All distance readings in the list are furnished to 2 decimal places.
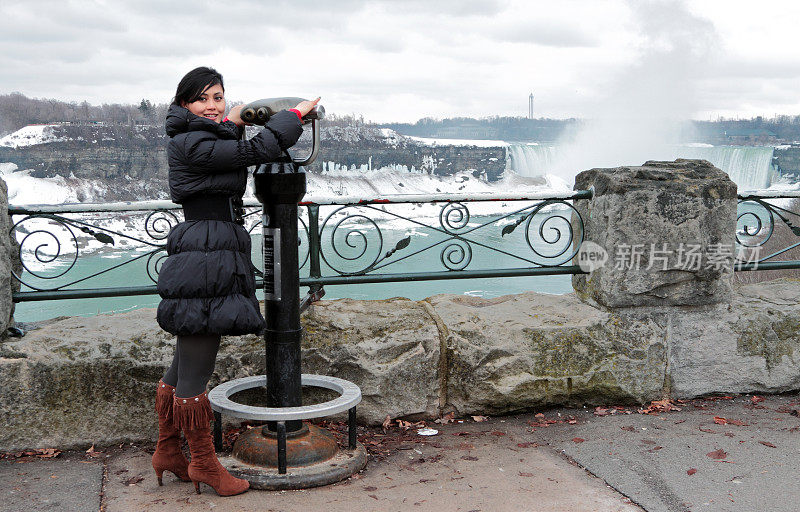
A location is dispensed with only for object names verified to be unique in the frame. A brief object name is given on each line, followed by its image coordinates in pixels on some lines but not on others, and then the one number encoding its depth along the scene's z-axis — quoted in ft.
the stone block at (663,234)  12.73
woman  8.50
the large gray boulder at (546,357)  12.35
